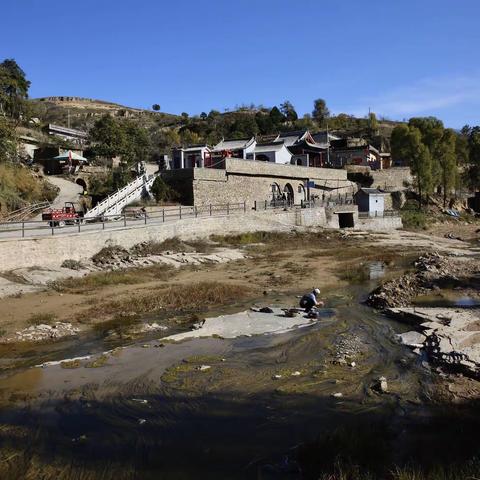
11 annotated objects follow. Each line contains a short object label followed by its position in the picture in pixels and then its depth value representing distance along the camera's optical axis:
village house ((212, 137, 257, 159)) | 67.62
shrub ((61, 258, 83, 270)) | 26.08
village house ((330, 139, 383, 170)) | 83.88
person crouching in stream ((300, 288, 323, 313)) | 19.11
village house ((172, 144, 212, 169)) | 60.16
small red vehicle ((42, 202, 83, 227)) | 32.21
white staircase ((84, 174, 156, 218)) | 39.16
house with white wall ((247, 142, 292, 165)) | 69.31
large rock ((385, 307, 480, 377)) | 13.02
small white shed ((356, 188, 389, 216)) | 60.69
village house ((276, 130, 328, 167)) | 74.31
